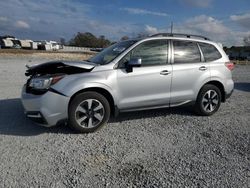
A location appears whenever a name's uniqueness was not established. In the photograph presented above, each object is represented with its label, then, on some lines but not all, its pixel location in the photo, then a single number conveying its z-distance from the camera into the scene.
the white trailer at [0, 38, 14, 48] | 48.74
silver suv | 3.14
